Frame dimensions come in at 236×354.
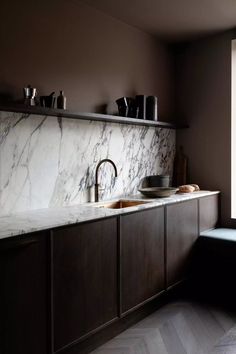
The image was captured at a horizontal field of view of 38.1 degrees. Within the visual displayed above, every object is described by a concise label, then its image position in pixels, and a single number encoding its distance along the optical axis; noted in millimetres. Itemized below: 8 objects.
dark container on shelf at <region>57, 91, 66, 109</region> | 2602
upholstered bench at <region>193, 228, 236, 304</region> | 3188
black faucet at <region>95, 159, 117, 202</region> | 3017
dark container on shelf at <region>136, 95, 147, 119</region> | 3326
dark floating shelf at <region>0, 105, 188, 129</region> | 2303
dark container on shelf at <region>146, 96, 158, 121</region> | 3447
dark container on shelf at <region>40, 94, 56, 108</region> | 2500
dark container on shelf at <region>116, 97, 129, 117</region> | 3143
